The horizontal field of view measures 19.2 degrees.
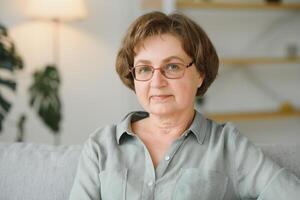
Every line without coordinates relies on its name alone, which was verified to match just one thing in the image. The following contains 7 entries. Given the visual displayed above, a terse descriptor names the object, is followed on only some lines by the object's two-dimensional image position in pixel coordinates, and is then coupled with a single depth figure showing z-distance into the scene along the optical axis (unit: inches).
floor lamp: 224.6
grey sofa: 107.3
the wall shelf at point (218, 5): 251.9
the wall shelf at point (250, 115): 272.2
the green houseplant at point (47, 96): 219.3
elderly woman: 96.2
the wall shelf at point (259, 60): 271.5
